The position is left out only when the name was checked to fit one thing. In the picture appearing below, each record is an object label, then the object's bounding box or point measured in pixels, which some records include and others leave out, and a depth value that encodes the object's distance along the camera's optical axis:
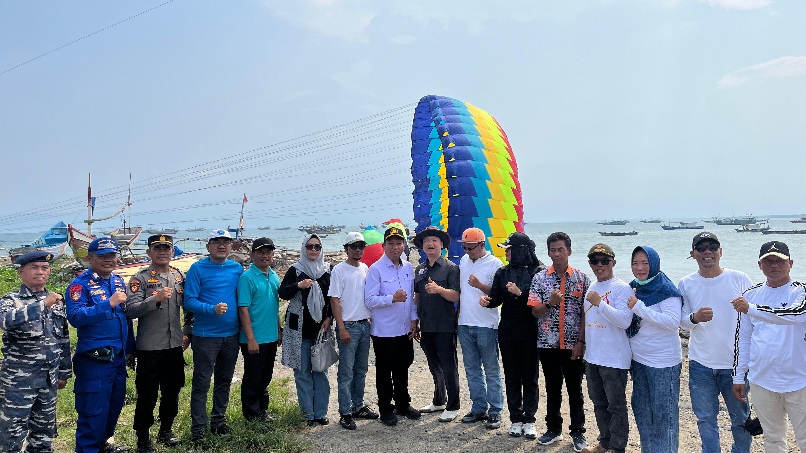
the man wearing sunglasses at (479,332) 5.11
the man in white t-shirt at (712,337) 3.83
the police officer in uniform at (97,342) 4.04
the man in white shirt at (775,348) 3.38
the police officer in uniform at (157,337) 4.36
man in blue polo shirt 4.62
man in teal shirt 4.78
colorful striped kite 8.03
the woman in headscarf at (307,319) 5.07
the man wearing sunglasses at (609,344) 4.03
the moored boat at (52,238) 36.59
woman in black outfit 4.81
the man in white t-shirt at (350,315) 5.14
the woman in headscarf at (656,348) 3.84
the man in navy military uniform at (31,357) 3.80
